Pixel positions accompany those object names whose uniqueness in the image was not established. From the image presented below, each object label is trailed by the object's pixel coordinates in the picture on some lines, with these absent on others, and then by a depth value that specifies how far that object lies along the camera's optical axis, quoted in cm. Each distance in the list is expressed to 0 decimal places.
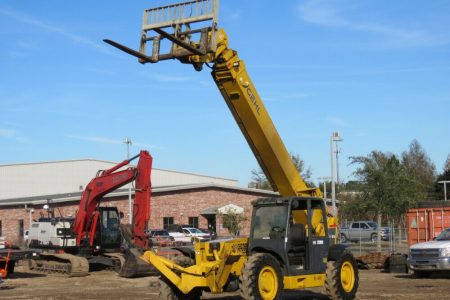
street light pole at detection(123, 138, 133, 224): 5145
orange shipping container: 2945
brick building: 5660
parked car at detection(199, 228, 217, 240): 5004
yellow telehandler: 1391
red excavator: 2575
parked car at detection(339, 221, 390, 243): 5359
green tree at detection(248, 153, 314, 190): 7354
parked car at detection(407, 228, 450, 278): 2203
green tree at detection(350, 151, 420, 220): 3831
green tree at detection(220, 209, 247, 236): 5512
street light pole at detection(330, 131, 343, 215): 3628
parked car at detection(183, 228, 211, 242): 4811
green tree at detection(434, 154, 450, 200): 8421
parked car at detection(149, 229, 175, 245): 4286
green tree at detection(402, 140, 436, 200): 9838
